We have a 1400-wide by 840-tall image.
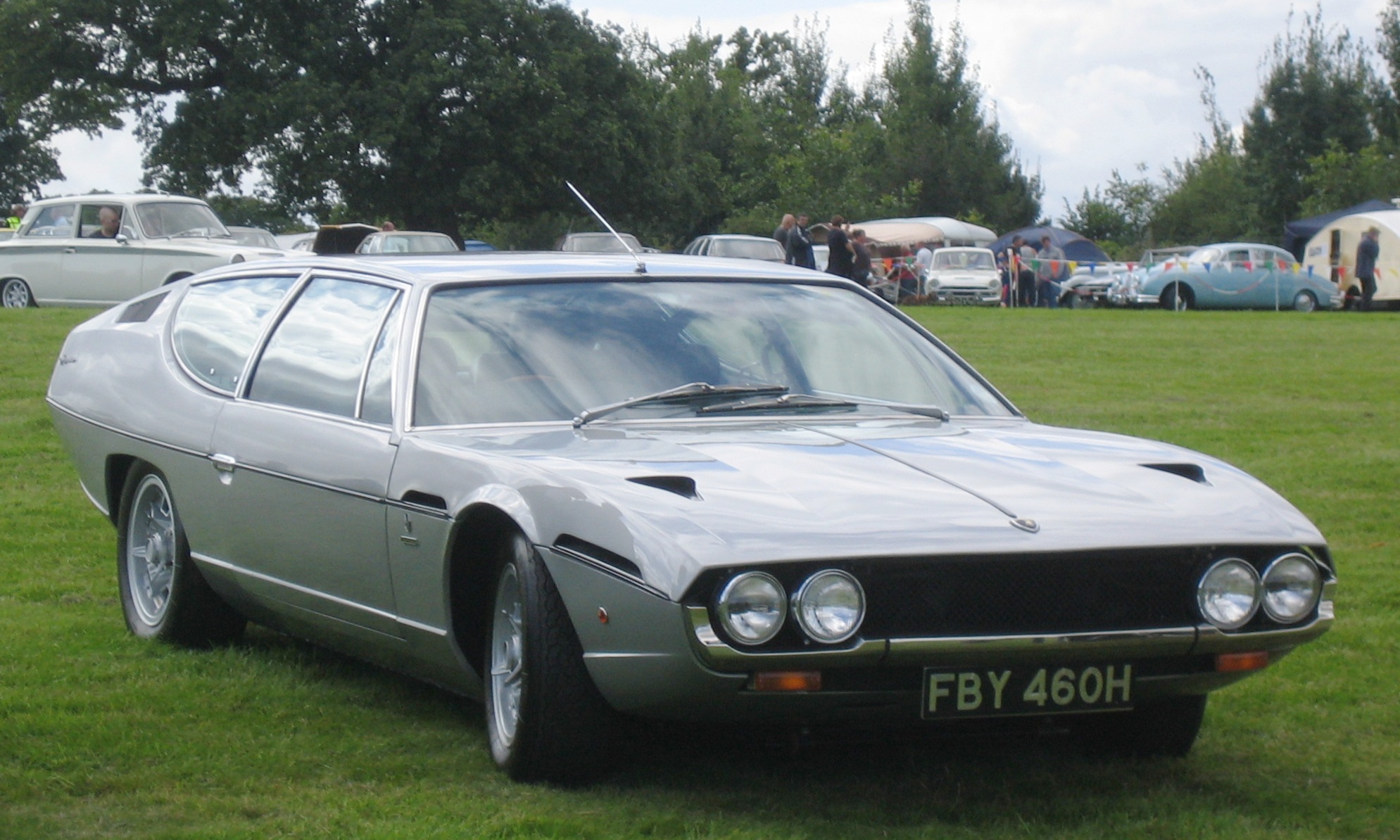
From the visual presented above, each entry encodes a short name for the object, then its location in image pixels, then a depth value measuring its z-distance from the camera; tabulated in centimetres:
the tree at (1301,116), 6031
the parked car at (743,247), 3341
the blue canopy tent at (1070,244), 5272
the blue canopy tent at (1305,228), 4462
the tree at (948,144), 6900
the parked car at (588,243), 3241
